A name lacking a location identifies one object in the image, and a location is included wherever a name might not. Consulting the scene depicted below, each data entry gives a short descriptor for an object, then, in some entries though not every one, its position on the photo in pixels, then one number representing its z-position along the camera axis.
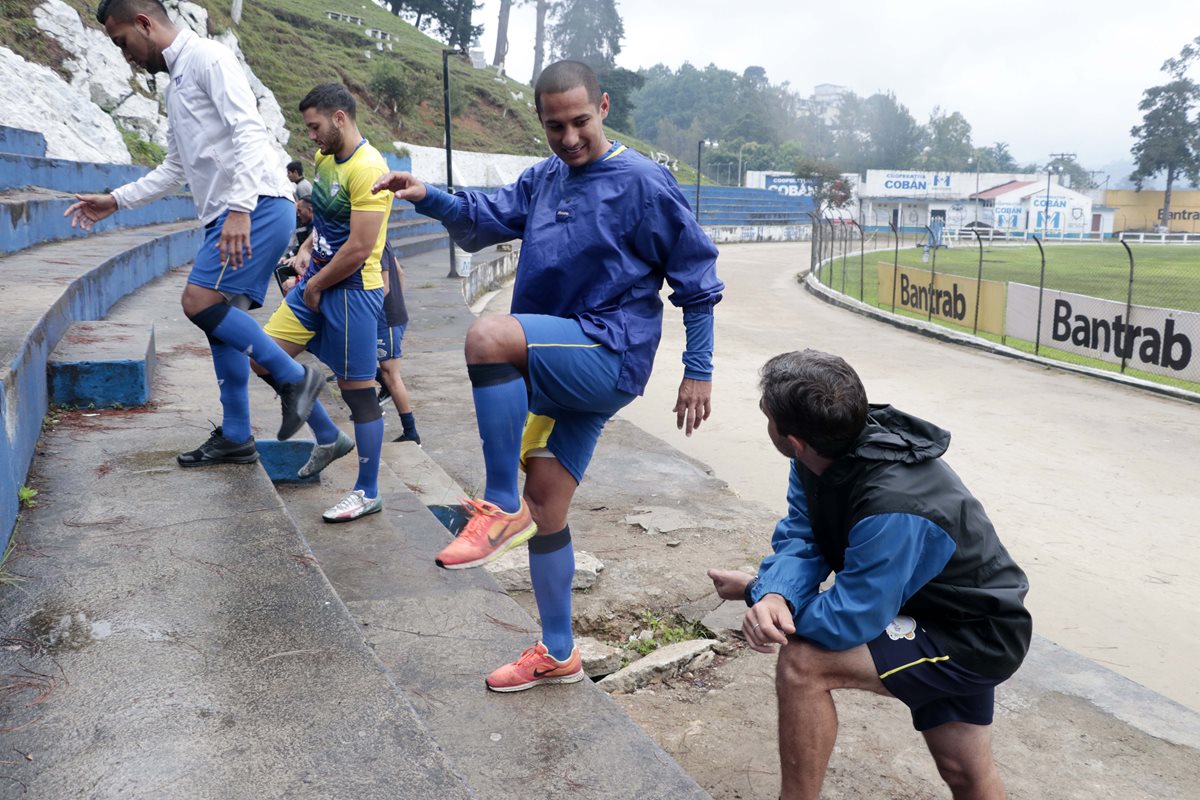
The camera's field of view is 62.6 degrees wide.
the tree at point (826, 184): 75.88
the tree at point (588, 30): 91.88
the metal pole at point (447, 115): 18.48
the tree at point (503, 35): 75.56
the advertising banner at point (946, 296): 16.44
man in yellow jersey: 4.27
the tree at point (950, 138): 126.12
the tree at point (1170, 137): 87.00
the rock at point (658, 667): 3.78
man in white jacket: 3.80
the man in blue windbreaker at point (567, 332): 2.67
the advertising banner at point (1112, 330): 12.13
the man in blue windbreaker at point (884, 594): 2.29
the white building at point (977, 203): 73.25
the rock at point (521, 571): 4.72
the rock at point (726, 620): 4.36
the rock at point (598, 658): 3.83
